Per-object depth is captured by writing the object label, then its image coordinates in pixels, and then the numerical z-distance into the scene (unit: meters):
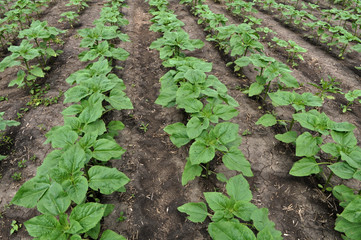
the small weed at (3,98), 5.61
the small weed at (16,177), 3.95
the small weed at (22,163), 4.14
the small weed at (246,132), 4.77
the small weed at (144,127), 4.90
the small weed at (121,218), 3.38
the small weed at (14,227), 3.25
